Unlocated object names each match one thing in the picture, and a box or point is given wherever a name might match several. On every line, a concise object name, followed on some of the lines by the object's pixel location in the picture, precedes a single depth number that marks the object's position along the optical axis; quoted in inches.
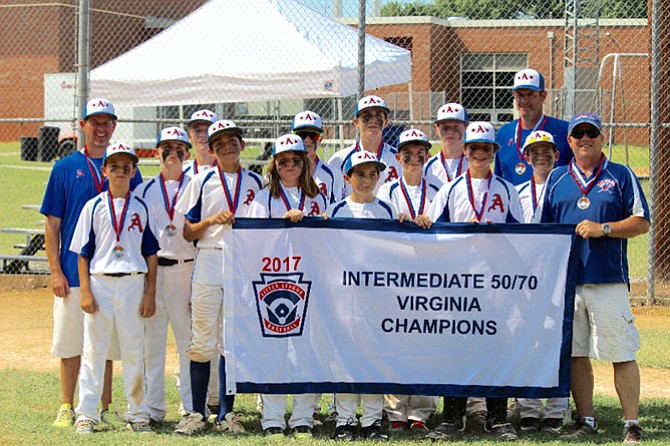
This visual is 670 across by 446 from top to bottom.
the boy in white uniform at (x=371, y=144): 318.7
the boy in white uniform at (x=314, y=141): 310.3
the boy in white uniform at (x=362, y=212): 273.7
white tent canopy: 558.6
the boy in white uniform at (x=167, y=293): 295.3
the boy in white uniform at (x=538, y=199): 286.2
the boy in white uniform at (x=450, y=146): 310.5
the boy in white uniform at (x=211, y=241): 281.9
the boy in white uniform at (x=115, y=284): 276.7
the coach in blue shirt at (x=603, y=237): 274.4
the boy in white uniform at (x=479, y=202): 278.7
